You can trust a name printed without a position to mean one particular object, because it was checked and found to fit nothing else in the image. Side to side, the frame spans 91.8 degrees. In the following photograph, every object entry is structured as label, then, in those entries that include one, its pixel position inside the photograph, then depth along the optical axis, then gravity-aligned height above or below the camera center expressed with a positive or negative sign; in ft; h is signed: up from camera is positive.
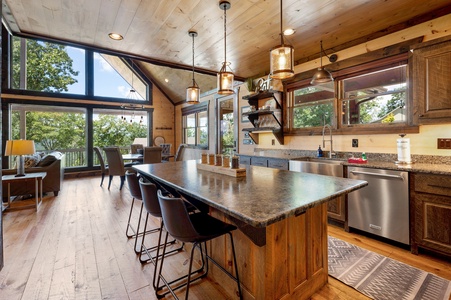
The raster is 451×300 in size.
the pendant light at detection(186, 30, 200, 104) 9.85 +2.58
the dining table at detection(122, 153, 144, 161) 18.74 -0.54
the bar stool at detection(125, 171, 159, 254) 7.50 -1.23
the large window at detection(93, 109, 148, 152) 24.59 +2.84
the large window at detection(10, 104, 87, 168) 20.95 +2.36
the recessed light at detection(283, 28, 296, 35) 9.25 +5.10
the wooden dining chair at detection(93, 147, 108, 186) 18.30 -0.66
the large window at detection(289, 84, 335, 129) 11.74 +2.49
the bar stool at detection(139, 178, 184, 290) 5.78 -1.31
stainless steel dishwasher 7.51 -2.07
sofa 13.44 -1.22
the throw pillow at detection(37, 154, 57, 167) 14.47 -0.62
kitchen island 3.79 -1.70
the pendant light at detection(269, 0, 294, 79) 5.79 +2.40
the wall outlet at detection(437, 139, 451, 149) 7.78 +0.15
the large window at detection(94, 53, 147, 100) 24.10 +8.34
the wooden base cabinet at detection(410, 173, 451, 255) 6.64 -2.06
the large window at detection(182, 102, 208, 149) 24.60 +3.01
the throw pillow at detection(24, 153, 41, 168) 14.58 -0.63
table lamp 11.99 +0.22
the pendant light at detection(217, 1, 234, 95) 7.97 +2.52
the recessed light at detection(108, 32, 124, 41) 9.31 +4.99
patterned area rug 5.61 -3.67
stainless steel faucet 11.18 +0.12
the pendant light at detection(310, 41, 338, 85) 9.25 +3.07
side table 11.78 -1.48
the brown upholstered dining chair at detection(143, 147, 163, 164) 17.10 -0.34
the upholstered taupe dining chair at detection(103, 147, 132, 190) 16.75 -0.87
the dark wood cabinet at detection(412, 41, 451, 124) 7.37 +2.31
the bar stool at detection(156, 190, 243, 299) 4.39 -1.70
